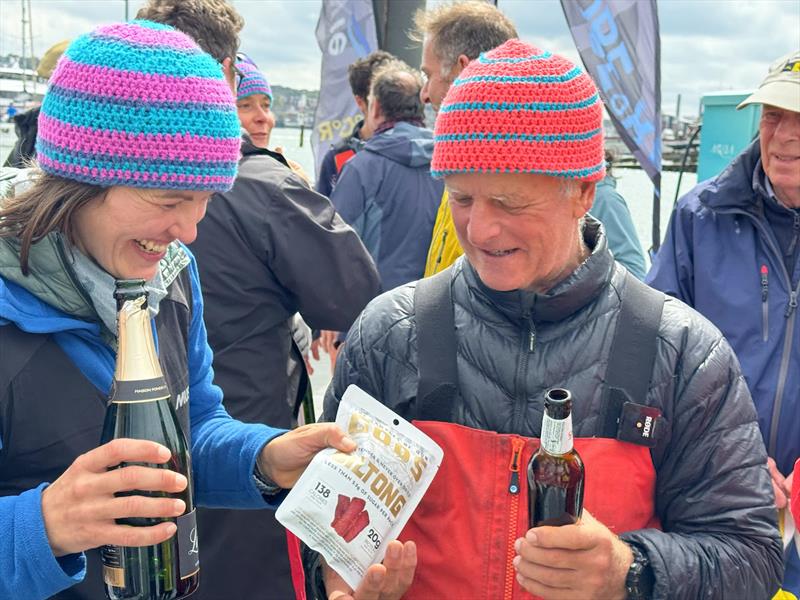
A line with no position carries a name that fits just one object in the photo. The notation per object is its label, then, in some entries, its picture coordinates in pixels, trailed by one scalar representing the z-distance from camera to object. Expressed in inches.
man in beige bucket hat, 114.8
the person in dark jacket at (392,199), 175.9
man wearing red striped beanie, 68.4
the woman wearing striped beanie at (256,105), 191.9
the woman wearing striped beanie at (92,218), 64.3
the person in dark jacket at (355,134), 249.0
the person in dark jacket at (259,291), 116.2
